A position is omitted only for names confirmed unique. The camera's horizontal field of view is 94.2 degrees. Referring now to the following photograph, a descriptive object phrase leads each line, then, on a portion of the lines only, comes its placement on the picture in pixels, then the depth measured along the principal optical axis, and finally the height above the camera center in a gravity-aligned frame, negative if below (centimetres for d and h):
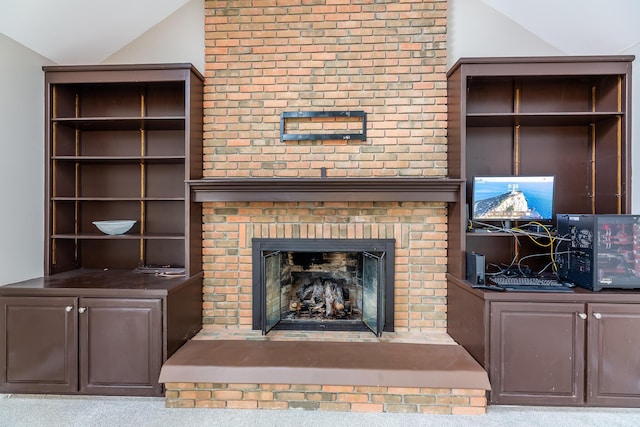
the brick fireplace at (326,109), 244 +75
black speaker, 205 -40
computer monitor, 223 +11
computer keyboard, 192 -48
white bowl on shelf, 236 -13
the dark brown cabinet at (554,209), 186 +6
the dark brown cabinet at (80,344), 197 -90
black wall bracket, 243 +63
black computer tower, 190 -25
